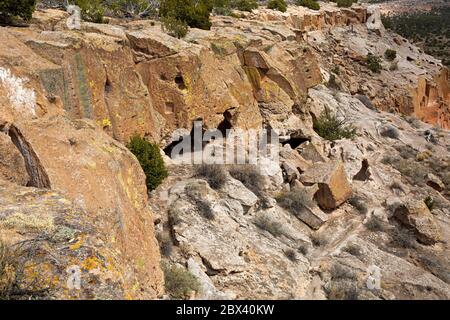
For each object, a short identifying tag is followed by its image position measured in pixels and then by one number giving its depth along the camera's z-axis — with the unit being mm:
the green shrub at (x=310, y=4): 38438
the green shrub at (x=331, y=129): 18031
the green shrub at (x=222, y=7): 24947
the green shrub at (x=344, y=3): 44250
